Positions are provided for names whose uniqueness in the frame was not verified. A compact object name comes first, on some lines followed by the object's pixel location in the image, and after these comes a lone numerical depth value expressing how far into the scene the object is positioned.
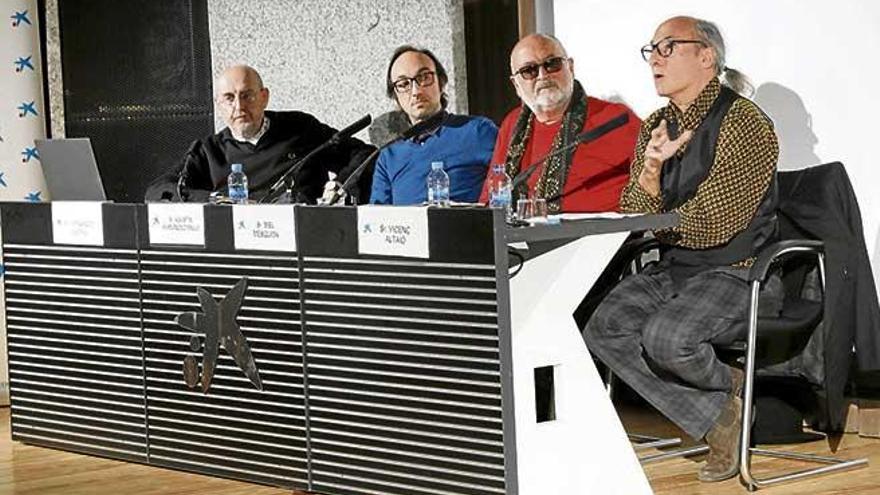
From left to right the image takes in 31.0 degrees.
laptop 5.16
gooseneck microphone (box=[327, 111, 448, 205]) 4.73
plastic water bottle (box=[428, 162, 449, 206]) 4.55
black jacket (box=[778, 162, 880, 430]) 4.50
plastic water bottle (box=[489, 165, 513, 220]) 4.14
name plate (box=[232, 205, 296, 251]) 4.46
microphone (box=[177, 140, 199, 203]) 5.67
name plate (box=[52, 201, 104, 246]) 5.07
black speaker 6.55
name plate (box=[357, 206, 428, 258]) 4.05
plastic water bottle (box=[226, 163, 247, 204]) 4.93
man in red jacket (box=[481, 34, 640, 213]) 4.99
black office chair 4.32
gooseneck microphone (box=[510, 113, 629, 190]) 4.20
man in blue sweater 5.48
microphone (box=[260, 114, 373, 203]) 4.73
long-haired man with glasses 4.43
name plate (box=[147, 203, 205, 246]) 4.75
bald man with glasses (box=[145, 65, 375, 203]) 5.83
